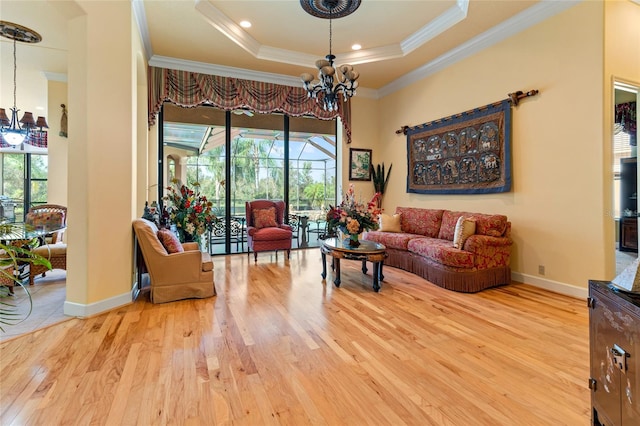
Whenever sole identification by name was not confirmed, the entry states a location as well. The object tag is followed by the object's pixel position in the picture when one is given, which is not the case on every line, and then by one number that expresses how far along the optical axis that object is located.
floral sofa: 3.93
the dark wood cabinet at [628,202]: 6.79
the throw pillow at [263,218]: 5.75
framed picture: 6.86
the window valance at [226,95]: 5.33
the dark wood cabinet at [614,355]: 1.04
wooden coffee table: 3.83
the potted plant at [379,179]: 6.93
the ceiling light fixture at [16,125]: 4.99
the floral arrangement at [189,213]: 4.61
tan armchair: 3.43
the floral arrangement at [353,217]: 4.06
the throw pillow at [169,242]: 3.61
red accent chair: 5.47
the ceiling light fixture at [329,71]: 3.85
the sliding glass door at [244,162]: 6.17
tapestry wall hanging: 4.45
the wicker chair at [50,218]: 4.59
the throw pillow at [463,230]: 4.08
